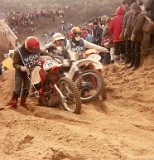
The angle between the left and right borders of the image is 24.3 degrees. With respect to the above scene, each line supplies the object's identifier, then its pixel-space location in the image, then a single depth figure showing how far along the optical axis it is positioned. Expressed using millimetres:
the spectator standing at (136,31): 9237
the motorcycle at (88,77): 7562
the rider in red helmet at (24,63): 7361
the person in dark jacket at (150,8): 8875
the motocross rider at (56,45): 9138
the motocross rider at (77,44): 8719
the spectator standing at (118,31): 10773
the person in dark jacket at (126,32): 9922
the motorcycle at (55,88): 6977
